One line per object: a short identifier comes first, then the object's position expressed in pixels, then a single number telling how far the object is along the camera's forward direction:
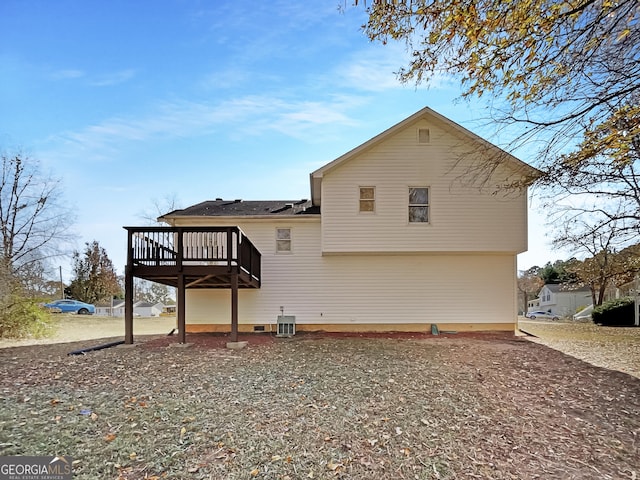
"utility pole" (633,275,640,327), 17.86
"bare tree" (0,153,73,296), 20.94
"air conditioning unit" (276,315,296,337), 11.77
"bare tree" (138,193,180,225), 27.20
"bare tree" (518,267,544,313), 47.62
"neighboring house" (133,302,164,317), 37.41
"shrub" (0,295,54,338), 11.98
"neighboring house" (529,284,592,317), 39.31
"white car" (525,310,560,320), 39.91
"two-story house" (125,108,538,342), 11.48
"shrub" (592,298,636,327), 18.53
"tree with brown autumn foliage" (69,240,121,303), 33.06
